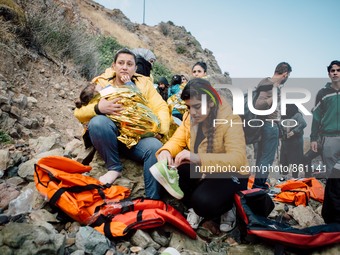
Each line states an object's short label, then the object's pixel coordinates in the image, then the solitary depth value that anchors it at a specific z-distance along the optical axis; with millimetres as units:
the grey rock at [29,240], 1501
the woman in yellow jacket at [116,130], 2564
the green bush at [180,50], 26484
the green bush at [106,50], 9156
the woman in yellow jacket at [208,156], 2303
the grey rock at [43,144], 3500
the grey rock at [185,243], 2164
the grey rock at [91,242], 1826
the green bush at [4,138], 3365
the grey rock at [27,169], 2781
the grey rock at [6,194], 2354
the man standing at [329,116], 3387
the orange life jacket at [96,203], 2094
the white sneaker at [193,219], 2471
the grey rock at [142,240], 2049
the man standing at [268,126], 3693
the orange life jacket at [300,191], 3621
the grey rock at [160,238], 2148
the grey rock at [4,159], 2857
